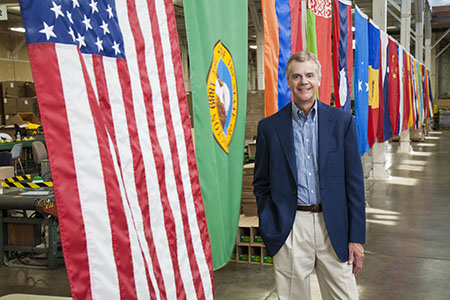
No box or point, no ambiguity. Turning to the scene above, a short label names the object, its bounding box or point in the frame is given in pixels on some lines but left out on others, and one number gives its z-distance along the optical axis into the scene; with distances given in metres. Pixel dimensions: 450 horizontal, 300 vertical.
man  2.99
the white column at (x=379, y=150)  11.62
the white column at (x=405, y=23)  16.77
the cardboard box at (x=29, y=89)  19.98
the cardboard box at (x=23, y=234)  6.60
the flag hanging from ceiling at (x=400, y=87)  12.81
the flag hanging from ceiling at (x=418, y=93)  18.29
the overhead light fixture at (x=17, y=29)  21.90
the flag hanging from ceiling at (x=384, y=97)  10.01
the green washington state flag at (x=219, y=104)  3.42
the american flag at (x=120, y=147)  2.08
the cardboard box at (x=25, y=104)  19.20
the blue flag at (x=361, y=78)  7.85
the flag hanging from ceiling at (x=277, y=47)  4.45
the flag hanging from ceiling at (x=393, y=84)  11.39
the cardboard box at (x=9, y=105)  19.16
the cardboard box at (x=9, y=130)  16.54
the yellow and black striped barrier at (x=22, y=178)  8.70
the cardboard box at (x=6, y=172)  9.78
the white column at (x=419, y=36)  23.86
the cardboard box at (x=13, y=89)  19.27
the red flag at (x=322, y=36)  5.43
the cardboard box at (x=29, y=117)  18.73
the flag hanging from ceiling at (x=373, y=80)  8.78
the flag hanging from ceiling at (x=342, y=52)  6.29
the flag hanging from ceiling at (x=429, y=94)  24.23
